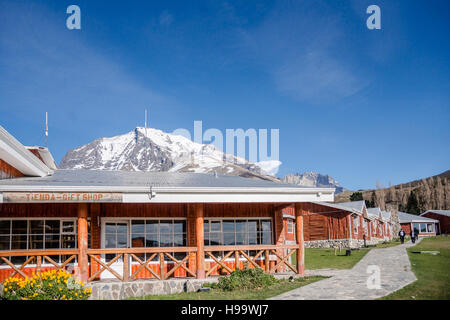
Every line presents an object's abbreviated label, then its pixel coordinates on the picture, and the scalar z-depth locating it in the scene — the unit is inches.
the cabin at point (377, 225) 1889.8
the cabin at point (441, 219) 2578.7
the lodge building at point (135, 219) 519.8
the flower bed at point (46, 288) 403.2
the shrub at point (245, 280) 515.8
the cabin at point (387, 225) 2178.3
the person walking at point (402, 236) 1617.9
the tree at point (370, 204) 3610.2
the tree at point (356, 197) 4182.8
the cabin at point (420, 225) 2514.8
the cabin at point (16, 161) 509.1
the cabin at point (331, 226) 1486.2
